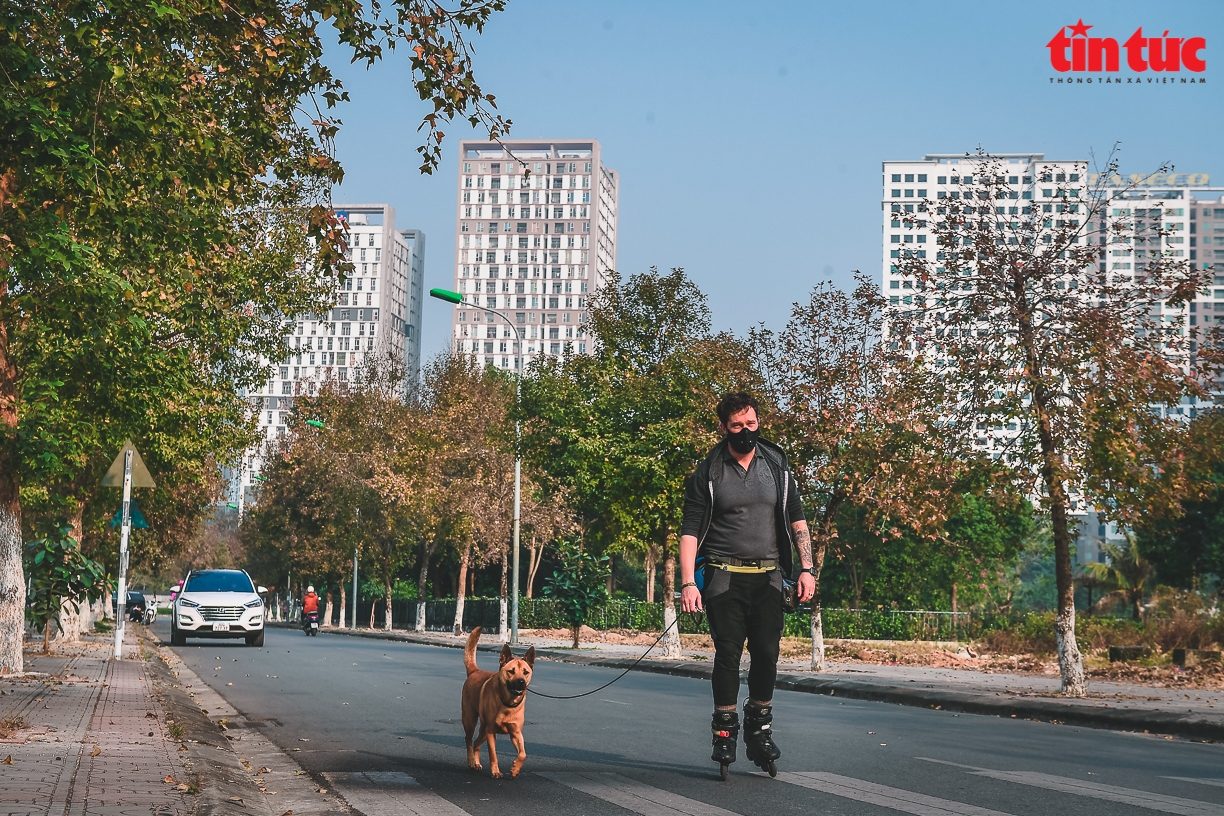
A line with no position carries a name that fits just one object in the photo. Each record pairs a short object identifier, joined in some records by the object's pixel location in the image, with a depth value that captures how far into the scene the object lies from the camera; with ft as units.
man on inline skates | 25.52
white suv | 99.04
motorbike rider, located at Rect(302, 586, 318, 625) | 166.71
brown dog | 24.79
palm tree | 193.06
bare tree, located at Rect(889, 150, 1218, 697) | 59.52
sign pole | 65.05
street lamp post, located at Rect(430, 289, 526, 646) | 113.80
